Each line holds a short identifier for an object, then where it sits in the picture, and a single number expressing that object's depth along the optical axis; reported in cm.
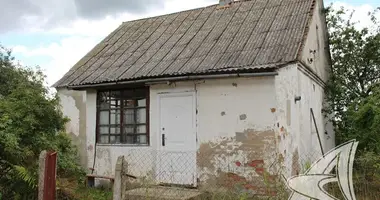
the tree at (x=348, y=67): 1225
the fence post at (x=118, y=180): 464
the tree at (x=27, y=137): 588
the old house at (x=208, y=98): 773
